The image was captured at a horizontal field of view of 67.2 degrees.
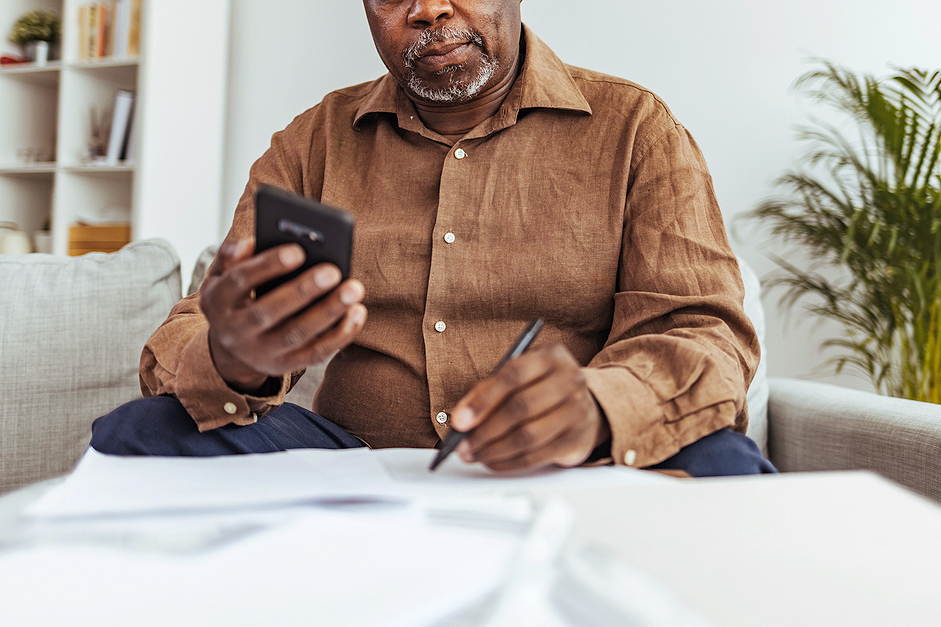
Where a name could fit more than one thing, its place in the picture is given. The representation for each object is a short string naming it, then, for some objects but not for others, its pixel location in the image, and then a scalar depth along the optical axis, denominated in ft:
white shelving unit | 7.38
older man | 2.23
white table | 0.93
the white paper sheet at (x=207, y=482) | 1.26
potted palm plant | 4.94
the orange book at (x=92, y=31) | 7.87
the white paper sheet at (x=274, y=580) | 0.89
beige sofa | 3.89
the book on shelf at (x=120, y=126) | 7.73
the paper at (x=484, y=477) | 1.50
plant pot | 8.38
